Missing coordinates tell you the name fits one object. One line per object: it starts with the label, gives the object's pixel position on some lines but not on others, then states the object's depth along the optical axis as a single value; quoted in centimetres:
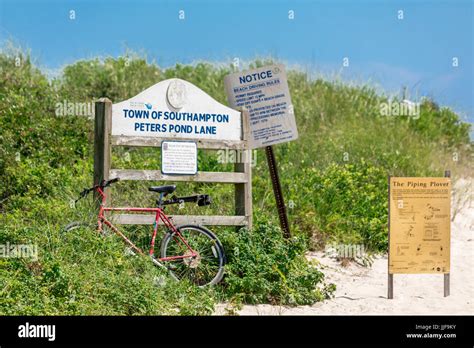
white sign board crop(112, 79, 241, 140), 954
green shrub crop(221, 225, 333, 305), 877
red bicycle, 903
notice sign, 1035
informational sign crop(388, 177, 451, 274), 913
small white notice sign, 964
